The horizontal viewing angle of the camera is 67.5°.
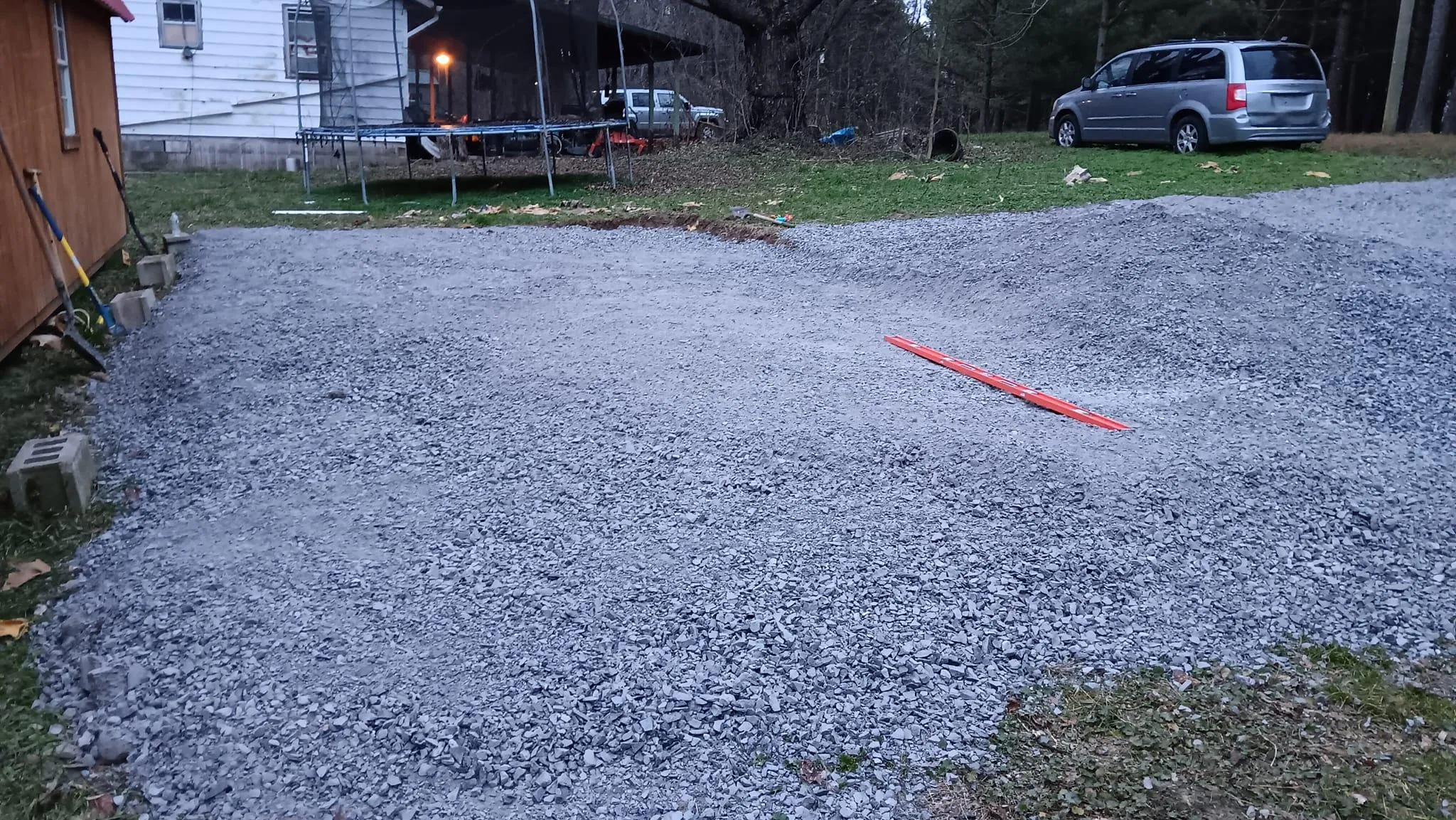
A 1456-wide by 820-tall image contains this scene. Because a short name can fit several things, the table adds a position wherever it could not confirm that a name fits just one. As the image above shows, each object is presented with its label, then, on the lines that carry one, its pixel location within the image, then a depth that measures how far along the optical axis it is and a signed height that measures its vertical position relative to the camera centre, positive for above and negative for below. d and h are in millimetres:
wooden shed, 6496 +197
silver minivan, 13719 +1020
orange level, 4938 -1045
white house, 17062 +1335
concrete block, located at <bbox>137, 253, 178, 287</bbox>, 7957 -799
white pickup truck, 22969 +1184
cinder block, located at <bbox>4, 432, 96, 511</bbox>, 4195 -1218
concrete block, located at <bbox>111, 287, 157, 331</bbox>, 6980 -939
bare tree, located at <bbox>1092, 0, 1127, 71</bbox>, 23688 +3353
